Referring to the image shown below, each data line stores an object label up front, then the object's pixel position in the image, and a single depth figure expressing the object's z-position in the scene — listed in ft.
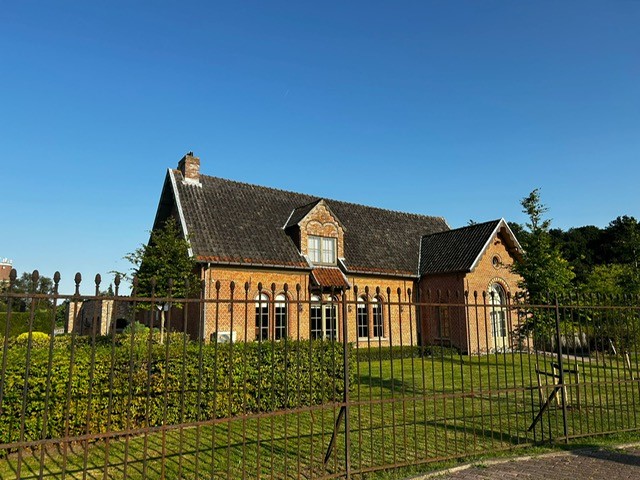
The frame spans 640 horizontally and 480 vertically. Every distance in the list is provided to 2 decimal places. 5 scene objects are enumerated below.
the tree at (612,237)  173.68
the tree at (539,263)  40.22
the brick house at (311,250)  63.26
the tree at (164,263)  50.60
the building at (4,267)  257.46
